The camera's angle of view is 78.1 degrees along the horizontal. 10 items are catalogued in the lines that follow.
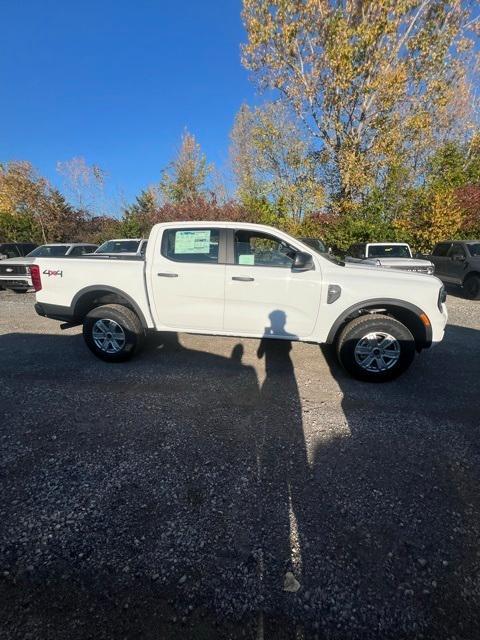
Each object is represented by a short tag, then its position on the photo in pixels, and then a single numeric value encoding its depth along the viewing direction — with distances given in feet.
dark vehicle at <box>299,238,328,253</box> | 40.75
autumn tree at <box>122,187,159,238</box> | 65.67
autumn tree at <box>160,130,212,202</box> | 87.76
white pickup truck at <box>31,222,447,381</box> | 11.87
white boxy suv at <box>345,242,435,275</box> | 29.94
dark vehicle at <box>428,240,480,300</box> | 29.35
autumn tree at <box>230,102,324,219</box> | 52.65
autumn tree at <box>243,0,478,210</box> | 39.34
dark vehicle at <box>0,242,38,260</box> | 34.68
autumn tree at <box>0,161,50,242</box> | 59.93
